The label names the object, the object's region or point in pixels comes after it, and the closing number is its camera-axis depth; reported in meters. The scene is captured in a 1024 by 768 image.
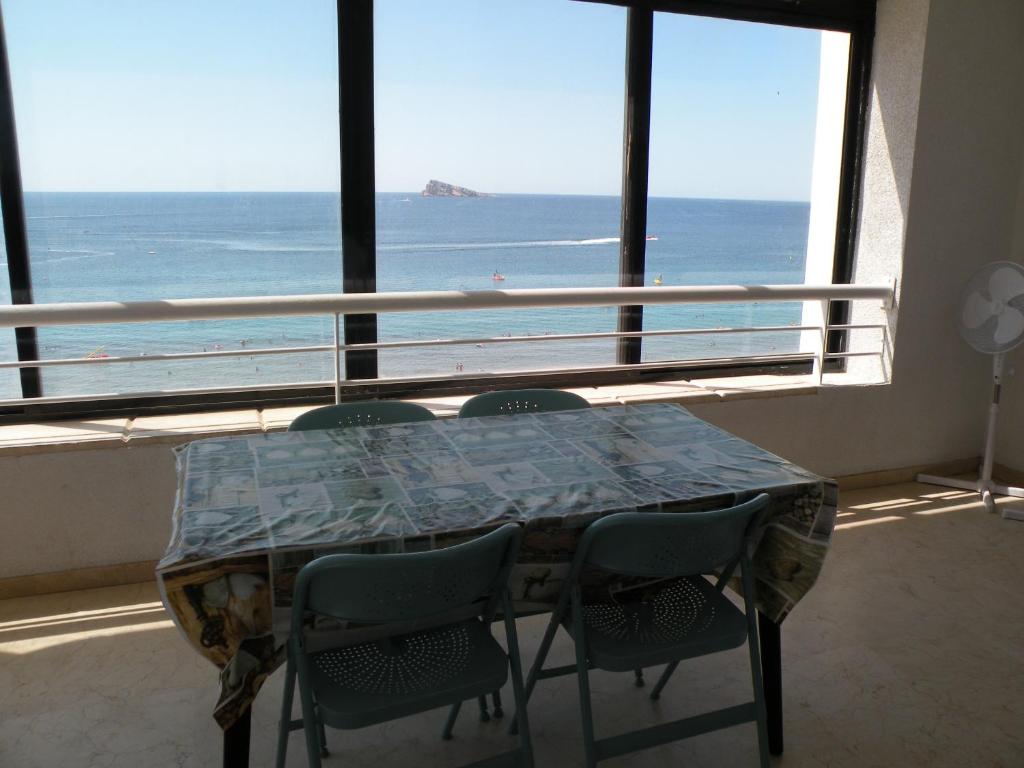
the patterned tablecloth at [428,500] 1.83
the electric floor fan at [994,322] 4.21
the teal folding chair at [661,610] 2.00
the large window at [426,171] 3.46
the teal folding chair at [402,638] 1.79
